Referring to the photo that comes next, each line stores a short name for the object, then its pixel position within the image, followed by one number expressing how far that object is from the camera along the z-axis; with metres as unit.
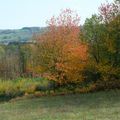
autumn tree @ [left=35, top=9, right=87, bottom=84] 44.69
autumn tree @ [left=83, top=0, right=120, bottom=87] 43.41
